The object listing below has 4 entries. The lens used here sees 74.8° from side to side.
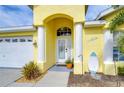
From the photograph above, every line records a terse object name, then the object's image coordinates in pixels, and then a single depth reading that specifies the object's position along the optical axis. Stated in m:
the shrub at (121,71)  5.35
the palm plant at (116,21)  4.84
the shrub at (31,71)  4.85
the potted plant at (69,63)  6.24
